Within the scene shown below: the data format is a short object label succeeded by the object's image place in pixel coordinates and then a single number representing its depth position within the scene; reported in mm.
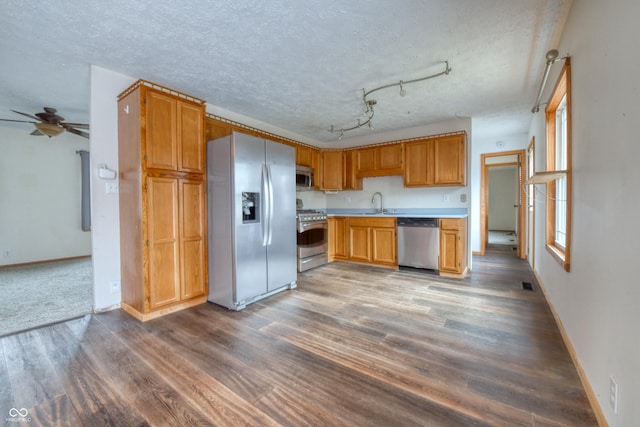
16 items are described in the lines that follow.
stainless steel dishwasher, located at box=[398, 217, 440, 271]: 3943
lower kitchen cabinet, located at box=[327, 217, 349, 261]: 4840
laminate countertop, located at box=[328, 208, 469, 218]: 4074
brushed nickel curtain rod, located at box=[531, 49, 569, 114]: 1854
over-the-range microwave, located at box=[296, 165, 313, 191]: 4430
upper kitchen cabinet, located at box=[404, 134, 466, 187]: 3994
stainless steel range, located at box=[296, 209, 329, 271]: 4184
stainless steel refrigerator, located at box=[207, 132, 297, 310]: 2725
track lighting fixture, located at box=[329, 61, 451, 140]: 2597
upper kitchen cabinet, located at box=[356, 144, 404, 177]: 4539
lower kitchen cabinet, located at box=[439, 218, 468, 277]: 3763
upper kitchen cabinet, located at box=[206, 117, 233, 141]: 3287
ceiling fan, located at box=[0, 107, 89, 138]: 3382
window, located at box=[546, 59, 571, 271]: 2344
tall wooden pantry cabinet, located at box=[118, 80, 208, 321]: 2465
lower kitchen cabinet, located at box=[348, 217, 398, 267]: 4312
